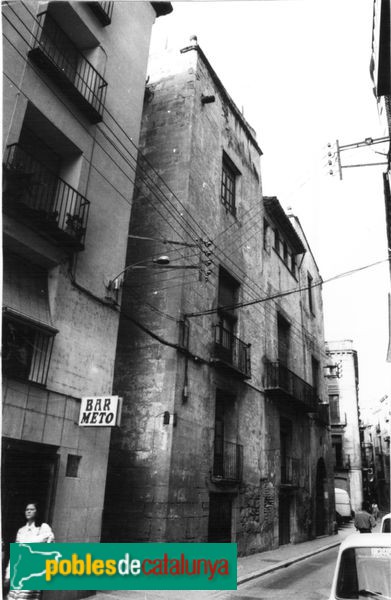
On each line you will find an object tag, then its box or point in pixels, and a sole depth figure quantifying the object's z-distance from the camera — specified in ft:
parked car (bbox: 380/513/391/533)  27.96
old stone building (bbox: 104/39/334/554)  39.91
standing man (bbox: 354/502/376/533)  42.50
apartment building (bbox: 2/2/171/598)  27.09
